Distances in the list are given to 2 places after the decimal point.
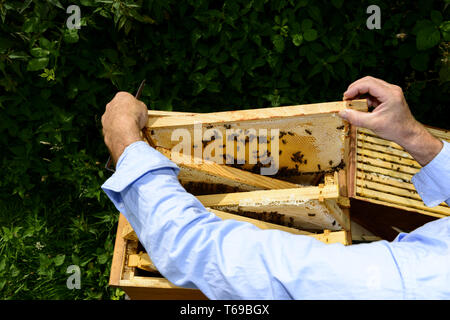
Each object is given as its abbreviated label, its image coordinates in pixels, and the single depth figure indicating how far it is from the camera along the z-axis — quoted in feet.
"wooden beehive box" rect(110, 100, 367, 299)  5.37
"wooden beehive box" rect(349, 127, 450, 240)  7.30
